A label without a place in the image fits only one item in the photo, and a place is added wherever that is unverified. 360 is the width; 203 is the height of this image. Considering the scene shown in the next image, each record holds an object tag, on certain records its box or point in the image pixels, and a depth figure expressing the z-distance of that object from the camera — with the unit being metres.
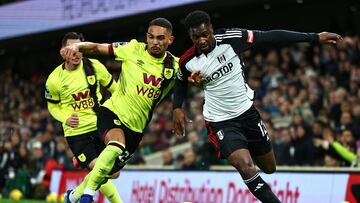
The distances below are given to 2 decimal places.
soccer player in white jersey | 17.56
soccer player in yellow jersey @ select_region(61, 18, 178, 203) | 19.23
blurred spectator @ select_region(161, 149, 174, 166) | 37.12
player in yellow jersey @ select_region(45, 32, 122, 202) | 22.23
